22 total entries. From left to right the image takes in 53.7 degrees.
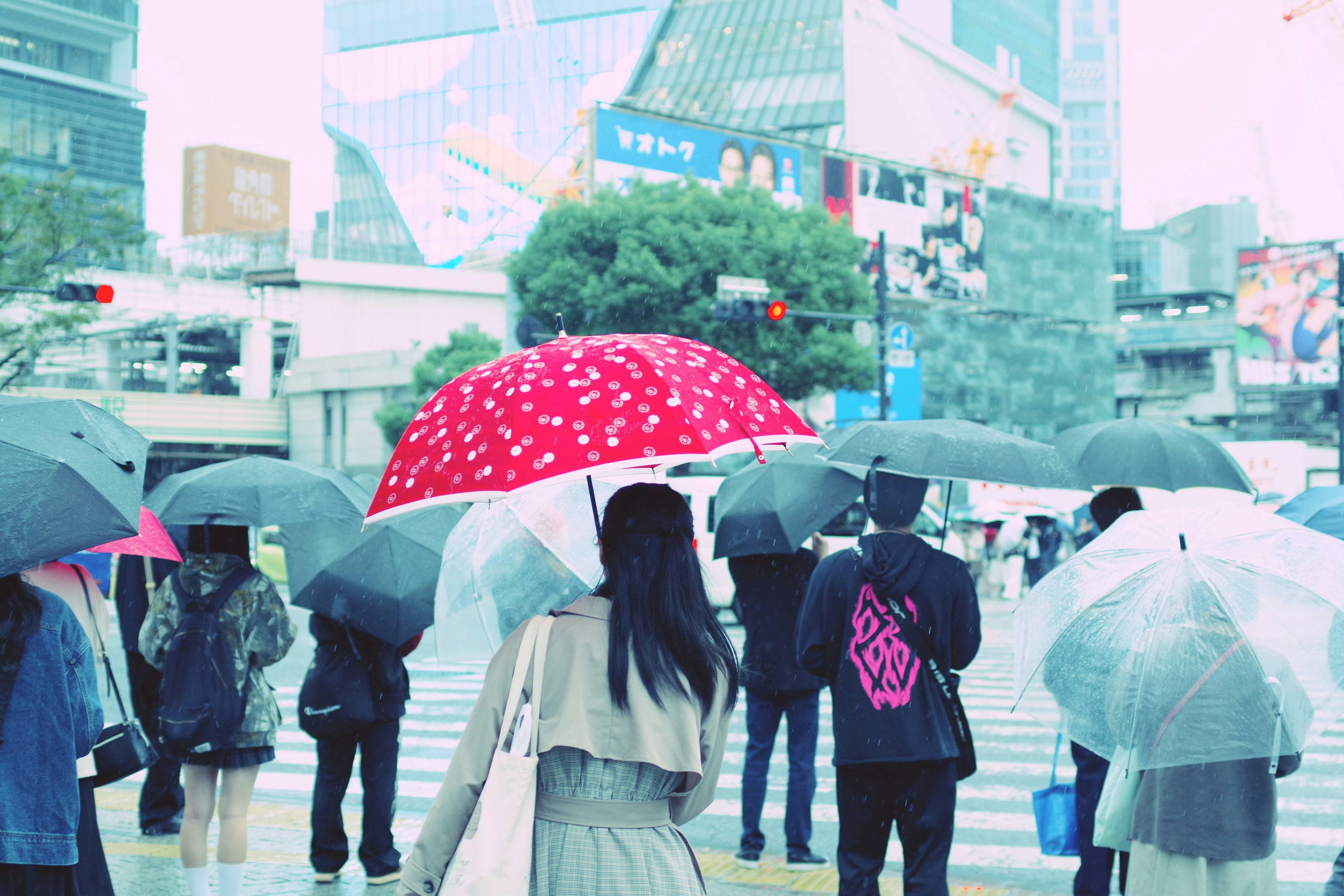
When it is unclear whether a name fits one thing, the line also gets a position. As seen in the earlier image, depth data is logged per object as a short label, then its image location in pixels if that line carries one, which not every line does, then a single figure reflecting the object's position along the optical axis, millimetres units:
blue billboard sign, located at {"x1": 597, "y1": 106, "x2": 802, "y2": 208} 40969
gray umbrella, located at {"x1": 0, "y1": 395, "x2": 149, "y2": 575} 2844
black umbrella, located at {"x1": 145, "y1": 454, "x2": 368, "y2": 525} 4980
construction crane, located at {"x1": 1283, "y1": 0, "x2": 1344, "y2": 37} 53719
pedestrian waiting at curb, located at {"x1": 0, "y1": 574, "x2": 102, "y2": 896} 3098
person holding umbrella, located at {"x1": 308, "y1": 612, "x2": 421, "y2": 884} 5602
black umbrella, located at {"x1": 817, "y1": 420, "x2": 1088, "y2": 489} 4512
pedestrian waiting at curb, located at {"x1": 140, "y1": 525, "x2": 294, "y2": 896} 4875
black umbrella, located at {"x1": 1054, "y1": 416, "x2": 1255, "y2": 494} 5637
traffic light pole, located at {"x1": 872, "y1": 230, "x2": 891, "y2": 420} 22531
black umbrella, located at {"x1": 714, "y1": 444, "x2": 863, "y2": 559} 5840
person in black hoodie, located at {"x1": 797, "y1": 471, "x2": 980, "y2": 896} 4328
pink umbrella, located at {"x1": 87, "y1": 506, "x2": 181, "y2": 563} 4066
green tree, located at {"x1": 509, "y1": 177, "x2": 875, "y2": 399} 30766
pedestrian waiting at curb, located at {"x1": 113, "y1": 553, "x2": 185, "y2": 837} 6547
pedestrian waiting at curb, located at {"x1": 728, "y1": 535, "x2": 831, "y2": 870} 6039
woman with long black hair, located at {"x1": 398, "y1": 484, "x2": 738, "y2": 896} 2645
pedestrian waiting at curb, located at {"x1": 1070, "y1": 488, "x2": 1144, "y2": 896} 5121
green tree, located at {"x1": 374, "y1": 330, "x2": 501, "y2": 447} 41250
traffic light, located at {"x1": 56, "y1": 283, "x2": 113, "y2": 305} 17000
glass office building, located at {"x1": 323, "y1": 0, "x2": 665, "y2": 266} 82500
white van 17297
